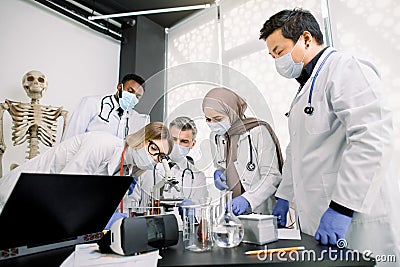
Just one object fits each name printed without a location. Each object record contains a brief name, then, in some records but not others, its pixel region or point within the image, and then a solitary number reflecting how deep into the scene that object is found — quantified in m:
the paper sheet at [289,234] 0.78
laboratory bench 0.53
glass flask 0.68
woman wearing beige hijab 1.01
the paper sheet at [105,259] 0.57
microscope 1.05
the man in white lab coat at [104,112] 2.25
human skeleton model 2.15
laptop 0.58
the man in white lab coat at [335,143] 0.83
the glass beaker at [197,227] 0.69
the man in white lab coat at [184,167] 1.00
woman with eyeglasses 1.24
